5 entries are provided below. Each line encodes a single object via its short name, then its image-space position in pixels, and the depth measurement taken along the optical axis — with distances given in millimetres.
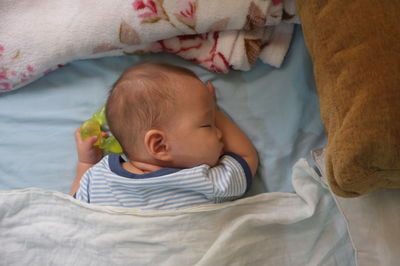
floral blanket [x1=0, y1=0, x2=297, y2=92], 964
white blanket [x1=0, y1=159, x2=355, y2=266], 870
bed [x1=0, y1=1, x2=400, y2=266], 835
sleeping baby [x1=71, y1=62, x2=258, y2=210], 875
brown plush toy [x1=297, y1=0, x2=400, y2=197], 610
